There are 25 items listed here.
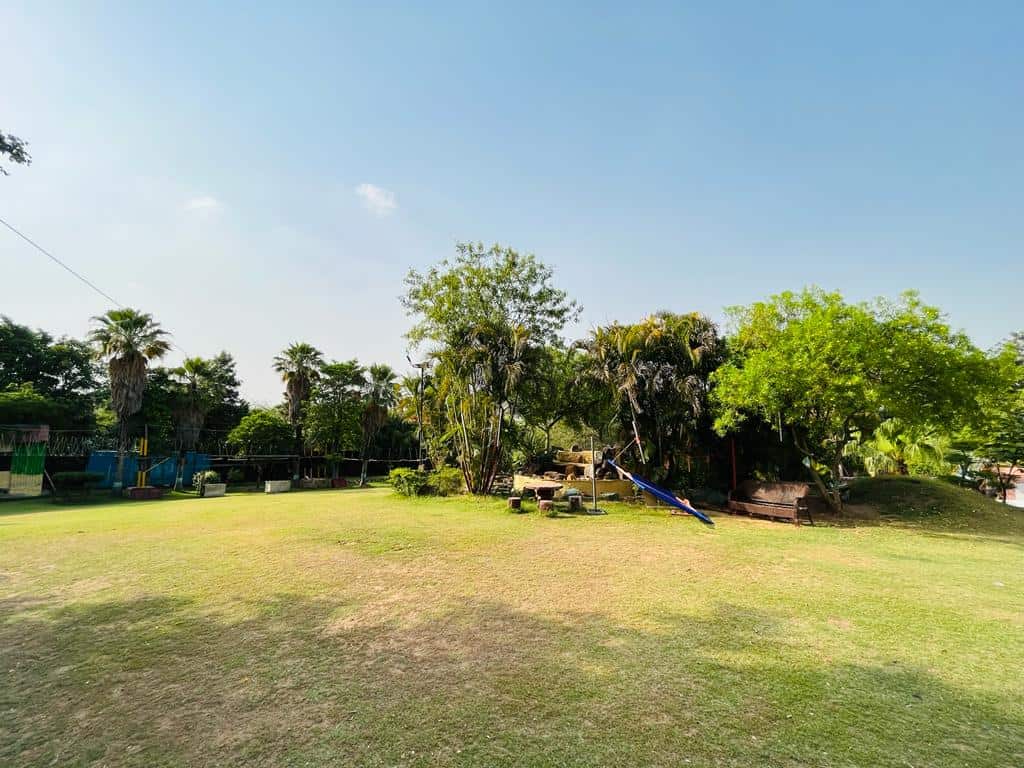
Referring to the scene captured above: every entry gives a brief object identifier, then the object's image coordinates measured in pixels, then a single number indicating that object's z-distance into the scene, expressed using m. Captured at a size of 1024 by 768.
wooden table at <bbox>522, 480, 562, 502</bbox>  15.88
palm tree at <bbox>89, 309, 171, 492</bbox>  24.30
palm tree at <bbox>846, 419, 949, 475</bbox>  19.34
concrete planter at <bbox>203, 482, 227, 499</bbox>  24.80
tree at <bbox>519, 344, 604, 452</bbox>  19.00
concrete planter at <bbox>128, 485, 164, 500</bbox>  23.25
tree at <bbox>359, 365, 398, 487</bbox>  34.19
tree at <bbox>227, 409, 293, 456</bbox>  29.56
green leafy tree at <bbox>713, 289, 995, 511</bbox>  12.22
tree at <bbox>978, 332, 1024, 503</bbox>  12.40
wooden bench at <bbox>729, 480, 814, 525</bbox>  12.71
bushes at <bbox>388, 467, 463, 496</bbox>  19.50
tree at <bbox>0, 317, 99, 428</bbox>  28.59
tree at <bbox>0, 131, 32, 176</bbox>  6.36
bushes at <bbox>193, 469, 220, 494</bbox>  25.29
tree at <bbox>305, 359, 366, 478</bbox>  31.81
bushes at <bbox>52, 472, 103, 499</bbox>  22.31
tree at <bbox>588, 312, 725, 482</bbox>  16.92
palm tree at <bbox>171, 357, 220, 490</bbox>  30.31
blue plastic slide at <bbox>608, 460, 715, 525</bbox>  12.65
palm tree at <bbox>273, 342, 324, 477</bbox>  33.59
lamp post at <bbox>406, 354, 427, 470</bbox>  21.66
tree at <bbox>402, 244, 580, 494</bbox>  18.70
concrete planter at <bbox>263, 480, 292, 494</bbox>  26.78
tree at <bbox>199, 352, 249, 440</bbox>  35.41
